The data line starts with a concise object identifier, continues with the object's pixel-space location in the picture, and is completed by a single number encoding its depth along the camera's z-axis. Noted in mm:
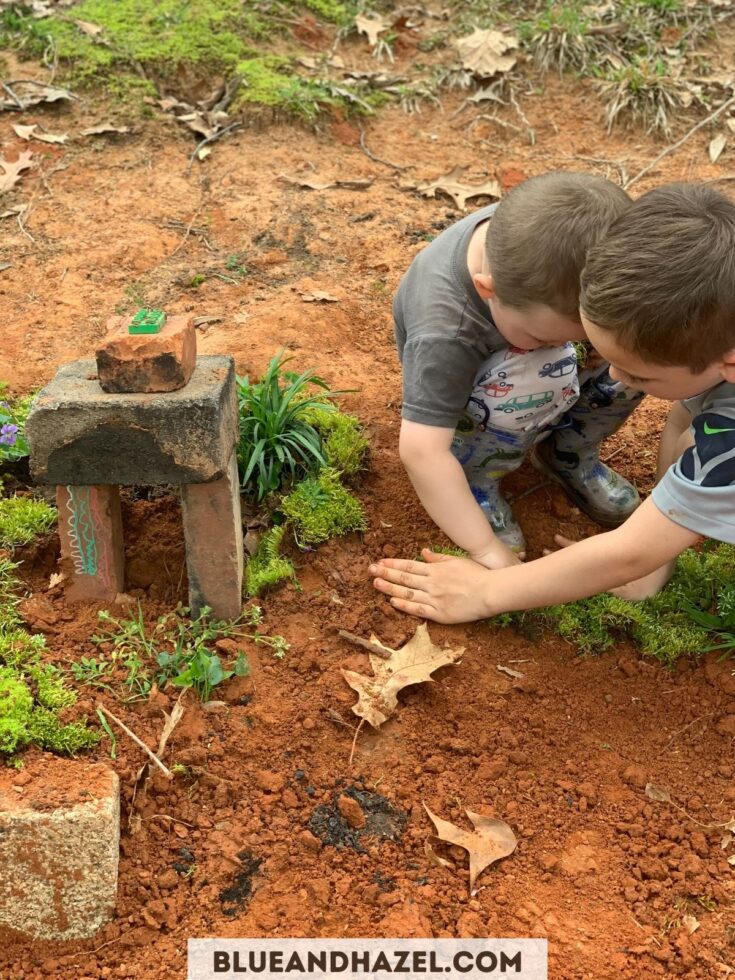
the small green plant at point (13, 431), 2961
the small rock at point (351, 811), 2227
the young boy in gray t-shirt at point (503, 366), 2382
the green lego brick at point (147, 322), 2432
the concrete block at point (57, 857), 1994
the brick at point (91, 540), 2553
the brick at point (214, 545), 2539
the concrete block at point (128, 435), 2373
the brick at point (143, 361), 2379
